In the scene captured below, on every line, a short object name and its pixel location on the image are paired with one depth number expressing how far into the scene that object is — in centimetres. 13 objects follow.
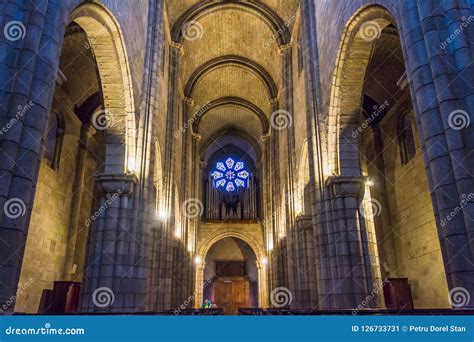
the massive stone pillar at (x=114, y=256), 774
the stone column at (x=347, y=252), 820
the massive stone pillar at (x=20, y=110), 380
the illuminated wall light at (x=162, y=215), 1348
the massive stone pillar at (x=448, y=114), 387
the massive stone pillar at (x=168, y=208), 1295
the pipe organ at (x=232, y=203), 2664
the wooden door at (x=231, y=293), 2662
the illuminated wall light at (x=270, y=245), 2104
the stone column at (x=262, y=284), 2331
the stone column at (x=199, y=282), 2463
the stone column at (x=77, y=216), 1416
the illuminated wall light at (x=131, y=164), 887
